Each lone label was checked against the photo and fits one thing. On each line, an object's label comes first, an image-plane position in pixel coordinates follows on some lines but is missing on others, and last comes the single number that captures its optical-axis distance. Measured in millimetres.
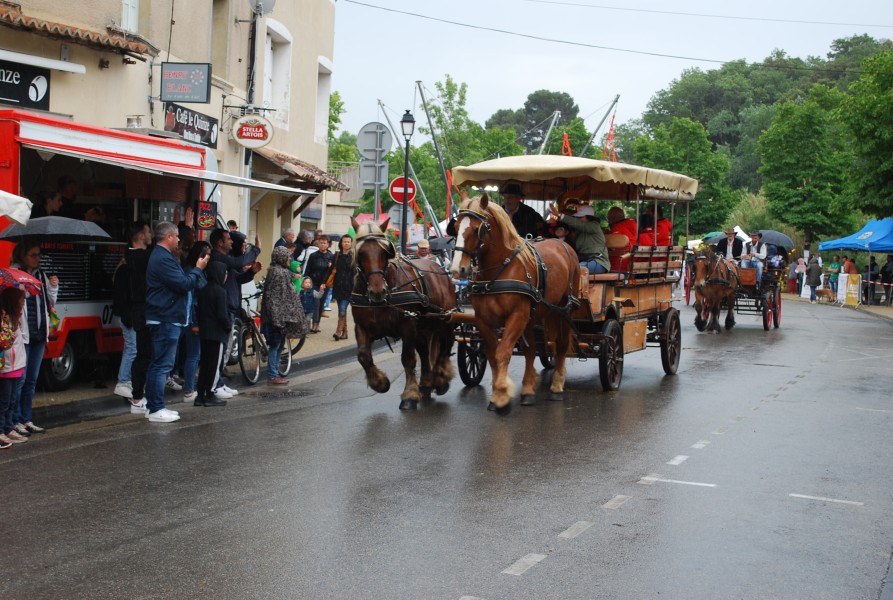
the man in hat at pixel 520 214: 12641
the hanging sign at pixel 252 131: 16548
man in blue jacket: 9969
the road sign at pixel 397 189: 22438
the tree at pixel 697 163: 60969
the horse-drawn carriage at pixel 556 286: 10516
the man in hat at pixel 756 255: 23359
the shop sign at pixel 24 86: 13555
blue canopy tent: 40056
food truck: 10188
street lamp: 21436
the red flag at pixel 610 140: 35406
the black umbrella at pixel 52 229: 9656
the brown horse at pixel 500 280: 10320
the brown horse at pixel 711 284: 21625
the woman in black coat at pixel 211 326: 10922
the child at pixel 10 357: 8625
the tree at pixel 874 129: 34219
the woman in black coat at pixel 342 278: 17422
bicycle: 12914
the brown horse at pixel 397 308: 10664
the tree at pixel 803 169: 51188
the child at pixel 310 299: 17386
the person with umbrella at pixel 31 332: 9148
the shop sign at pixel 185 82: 16531
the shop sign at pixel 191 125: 17406
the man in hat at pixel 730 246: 23988
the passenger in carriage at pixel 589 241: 12516
